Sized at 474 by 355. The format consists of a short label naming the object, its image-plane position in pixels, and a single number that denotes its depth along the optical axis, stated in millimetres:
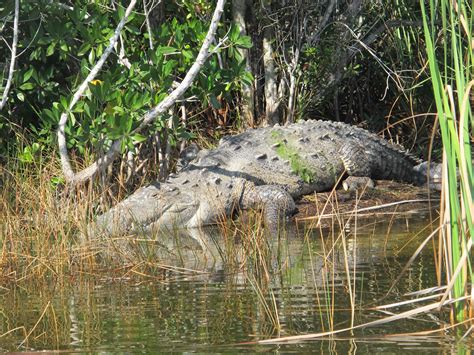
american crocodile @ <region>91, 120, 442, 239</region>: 17641
